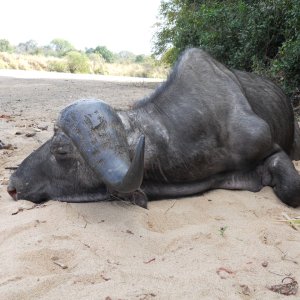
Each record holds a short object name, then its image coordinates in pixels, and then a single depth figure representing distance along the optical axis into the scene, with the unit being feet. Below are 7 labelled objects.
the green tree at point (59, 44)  246.73
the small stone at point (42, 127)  16.93
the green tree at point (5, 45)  169.90
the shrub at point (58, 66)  95.58
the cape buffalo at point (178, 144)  8.57
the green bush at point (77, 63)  98.18
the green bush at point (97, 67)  105.20
